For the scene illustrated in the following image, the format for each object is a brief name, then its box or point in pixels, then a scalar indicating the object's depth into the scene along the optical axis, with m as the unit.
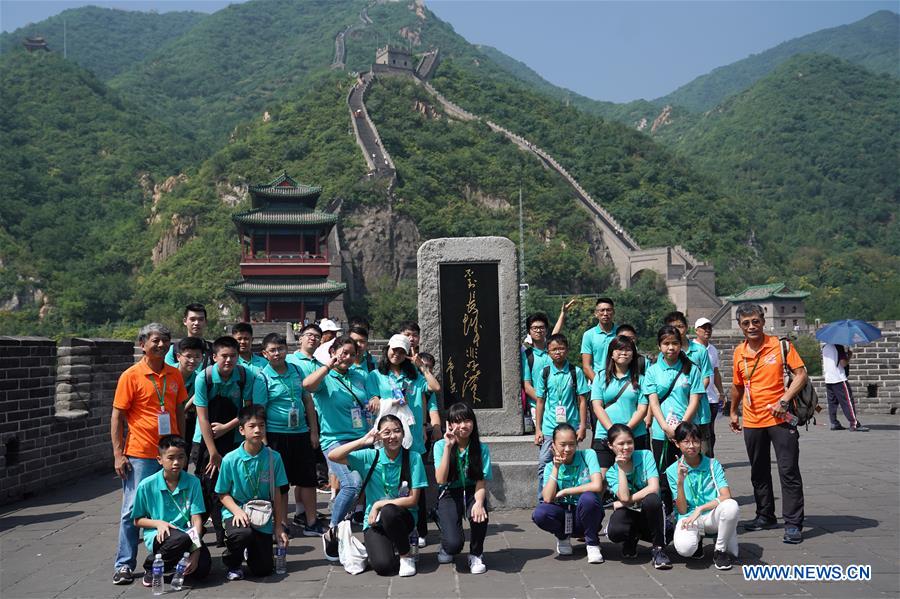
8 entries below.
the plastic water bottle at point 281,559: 4.70
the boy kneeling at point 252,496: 4.57
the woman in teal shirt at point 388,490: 4.62
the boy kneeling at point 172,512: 4.43
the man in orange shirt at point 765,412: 5.18
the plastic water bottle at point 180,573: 4.38
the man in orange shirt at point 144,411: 4.74
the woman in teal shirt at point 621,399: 5.36
